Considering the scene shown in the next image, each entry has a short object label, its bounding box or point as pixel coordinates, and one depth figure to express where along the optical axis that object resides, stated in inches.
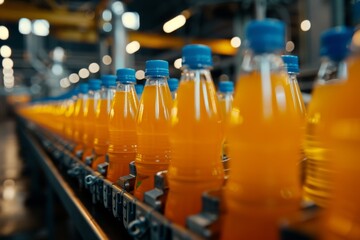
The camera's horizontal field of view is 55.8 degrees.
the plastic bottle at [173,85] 51.7
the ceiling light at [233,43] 408.8
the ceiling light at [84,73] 823.8
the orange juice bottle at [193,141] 29.7
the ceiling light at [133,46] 388.3
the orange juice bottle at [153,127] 39.1
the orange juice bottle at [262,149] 22.2
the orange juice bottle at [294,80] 39.1
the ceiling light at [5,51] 549.8
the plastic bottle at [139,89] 57.8
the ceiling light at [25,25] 270.5
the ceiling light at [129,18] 183.3
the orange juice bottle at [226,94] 59.0
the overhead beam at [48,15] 253.6
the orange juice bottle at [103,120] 56.4
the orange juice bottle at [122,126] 46.4
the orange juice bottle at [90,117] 65.2
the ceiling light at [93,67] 716.0
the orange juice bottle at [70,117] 86.2
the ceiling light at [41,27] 292.7
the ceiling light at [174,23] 294.2
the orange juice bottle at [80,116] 73.3
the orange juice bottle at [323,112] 22.0
